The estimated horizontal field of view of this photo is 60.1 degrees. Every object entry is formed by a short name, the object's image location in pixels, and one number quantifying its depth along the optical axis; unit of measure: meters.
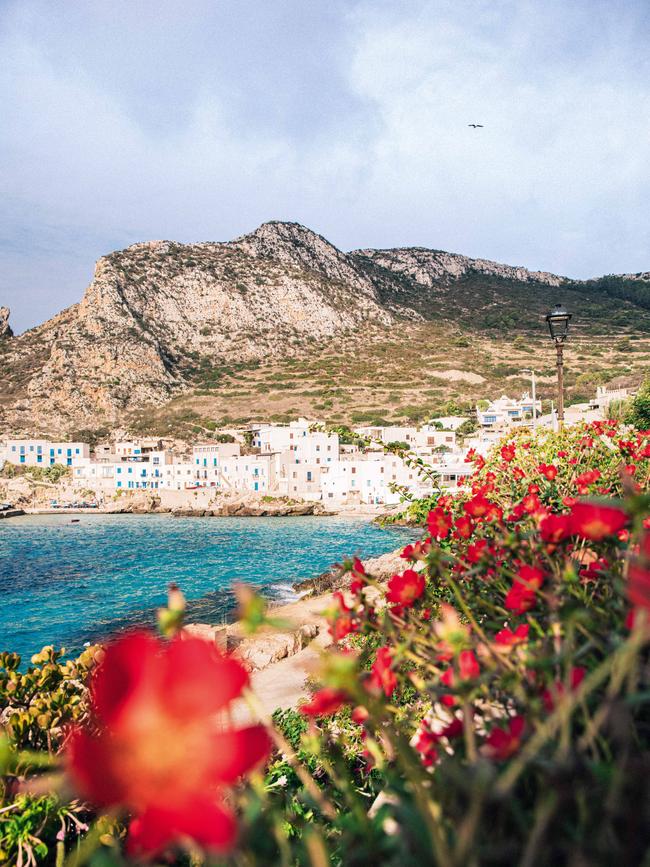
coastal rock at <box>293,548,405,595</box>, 12.91
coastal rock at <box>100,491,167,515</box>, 44.88
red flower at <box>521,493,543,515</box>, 1.63
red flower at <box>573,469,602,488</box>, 2.10
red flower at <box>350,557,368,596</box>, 1.26
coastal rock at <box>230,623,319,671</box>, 7.92
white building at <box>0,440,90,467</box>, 51.50
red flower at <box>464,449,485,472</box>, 3.98
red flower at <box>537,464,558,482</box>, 2.49
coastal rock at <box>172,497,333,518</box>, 40.53
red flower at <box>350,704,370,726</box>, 1.06
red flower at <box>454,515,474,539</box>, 1.70
